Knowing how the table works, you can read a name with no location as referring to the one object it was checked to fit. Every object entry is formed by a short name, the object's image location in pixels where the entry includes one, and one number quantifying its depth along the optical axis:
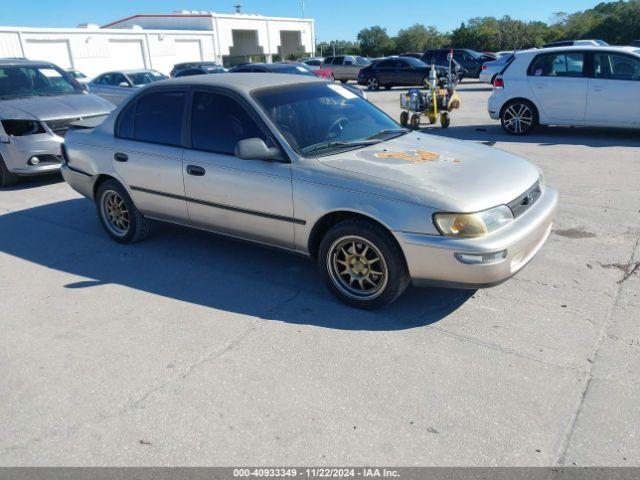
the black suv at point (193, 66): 22.95
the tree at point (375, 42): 64.46
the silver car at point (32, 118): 8.10
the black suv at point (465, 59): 26.75
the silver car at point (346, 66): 29.72
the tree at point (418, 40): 66.06
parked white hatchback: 9.45
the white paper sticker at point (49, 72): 9.38
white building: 34.59
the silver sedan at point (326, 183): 3.57
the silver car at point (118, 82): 15.75
